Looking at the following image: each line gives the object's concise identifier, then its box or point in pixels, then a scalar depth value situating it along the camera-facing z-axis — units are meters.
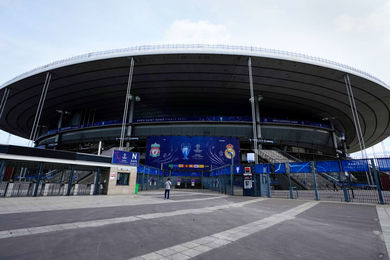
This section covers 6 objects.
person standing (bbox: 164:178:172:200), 13.02
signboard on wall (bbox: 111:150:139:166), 16.64
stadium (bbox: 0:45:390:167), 28.67
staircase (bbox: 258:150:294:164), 33.84
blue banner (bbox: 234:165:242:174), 18.61
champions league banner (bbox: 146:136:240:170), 35.16
